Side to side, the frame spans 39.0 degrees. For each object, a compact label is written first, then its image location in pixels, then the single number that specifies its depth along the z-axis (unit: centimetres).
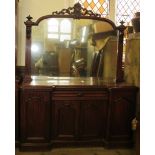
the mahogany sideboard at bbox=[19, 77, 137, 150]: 248
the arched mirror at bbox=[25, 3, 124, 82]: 279
